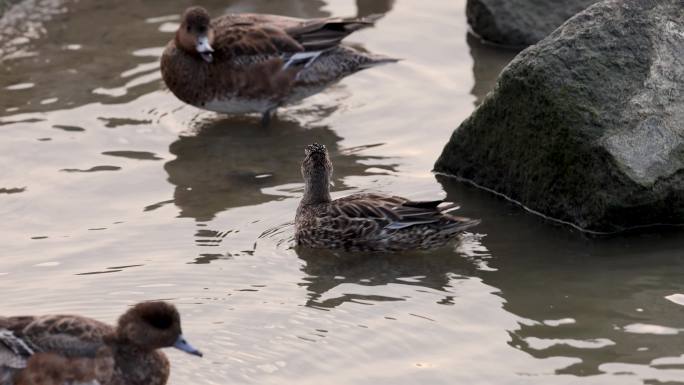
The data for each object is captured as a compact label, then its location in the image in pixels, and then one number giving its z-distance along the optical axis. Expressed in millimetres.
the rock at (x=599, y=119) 18172
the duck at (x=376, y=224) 17937
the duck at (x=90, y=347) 13039
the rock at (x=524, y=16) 25922
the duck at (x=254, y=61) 22922
